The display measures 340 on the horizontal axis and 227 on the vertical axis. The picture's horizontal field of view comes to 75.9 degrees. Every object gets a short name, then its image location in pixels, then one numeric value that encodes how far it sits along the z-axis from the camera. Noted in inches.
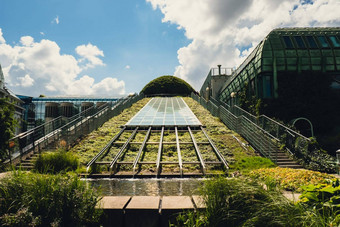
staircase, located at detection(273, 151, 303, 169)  360.8
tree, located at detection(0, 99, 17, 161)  254.5
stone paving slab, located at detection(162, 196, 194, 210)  113.8
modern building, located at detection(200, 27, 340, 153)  670.5
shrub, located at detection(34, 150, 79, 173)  302.2
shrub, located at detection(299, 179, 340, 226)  99.0
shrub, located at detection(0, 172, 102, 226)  103.0
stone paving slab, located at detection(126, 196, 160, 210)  114.7
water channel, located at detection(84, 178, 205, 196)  216.1
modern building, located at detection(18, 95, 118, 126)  1079.0
